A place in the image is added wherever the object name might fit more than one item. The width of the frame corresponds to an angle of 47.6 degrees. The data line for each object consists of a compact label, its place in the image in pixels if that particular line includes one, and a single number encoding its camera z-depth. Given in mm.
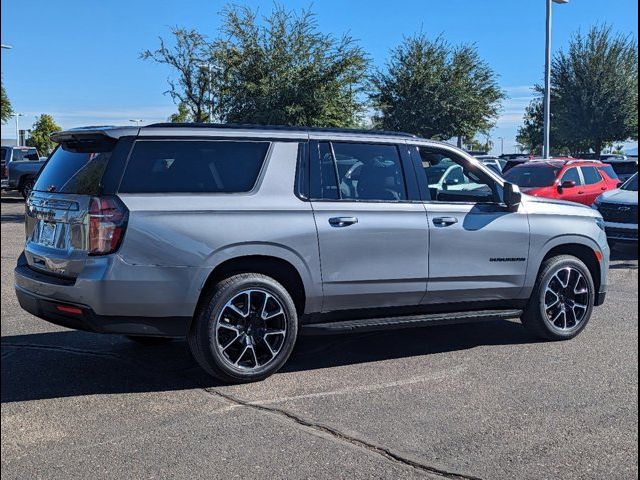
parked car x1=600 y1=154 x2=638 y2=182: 25422
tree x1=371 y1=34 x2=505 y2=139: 28672
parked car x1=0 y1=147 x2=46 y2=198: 24719
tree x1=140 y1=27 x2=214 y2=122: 19578
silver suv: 4875
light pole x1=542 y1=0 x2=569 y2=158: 23328
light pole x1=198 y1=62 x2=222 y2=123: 19061
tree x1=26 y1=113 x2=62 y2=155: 64125
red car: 15664
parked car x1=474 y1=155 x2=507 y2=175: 23178
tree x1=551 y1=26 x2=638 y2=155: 33469
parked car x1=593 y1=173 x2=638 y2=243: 12711
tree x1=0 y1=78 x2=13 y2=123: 38400
